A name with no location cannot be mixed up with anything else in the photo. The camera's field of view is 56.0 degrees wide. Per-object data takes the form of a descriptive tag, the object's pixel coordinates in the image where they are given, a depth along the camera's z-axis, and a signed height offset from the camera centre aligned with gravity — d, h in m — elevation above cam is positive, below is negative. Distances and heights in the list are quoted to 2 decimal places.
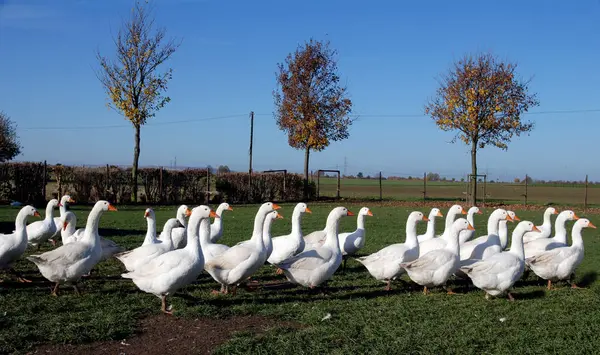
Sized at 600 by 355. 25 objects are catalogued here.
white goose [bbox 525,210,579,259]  10.80 -1.07
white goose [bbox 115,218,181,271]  8.92 -1.22
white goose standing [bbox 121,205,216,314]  7.48 -1.24
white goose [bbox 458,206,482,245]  12.23 -1.10
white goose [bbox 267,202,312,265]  10.44 -1.16
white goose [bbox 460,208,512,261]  10.04 -1.08
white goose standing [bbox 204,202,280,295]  8.49 -1.26
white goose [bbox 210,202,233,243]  12.22 -1.07
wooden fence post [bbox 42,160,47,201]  26.42 -0.27
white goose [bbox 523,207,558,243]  12.45 -1.00
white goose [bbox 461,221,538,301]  8.33 -1.29
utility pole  42.19 +4.16
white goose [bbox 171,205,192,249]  10.77 -1.11
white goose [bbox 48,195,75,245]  12.34 -0.98
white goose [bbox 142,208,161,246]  10.07 -0.93
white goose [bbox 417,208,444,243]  11.74 -1.00
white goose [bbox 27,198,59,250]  11.66 -1.11
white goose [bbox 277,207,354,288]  8.67 -1.30
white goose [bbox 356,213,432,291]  9.20 -1.27
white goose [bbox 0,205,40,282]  8.91 -1.10
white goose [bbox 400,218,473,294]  8.70 -1.28
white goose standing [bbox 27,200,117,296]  8.16 -1.22
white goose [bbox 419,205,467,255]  10.49 -1.12
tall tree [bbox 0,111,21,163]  51.57 +3.61
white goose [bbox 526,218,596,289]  9.41 -1.28
